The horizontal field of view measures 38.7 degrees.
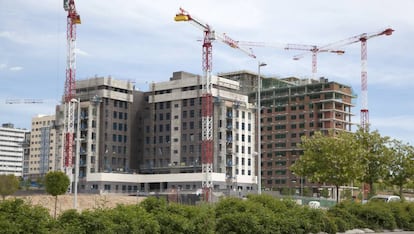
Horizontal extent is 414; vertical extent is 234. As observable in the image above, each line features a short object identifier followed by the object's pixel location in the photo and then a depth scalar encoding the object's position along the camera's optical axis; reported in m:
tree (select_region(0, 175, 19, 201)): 87.31
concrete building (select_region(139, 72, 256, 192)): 138.12
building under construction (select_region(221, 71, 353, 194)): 169.38
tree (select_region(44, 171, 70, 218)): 71.81
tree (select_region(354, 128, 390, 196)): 63.03
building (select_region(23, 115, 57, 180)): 152.62
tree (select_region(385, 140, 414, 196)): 65.12
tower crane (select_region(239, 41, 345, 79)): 194.62
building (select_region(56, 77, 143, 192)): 139.25
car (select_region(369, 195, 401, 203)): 55.57
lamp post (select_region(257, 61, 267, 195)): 51.11
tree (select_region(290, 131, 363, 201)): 56.28
